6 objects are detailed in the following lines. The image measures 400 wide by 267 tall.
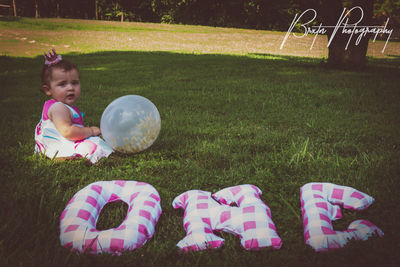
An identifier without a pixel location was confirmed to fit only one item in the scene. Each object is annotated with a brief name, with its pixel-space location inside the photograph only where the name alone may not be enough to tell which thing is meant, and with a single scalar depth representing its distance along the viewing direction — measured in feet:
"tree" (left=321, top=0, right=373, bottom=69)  25.11
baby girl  8.76
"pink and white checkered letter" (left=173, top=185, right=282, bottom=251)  5.26
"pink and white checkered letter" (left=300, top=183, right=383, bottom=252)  5.21
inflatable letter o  5.09
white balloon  8.42
